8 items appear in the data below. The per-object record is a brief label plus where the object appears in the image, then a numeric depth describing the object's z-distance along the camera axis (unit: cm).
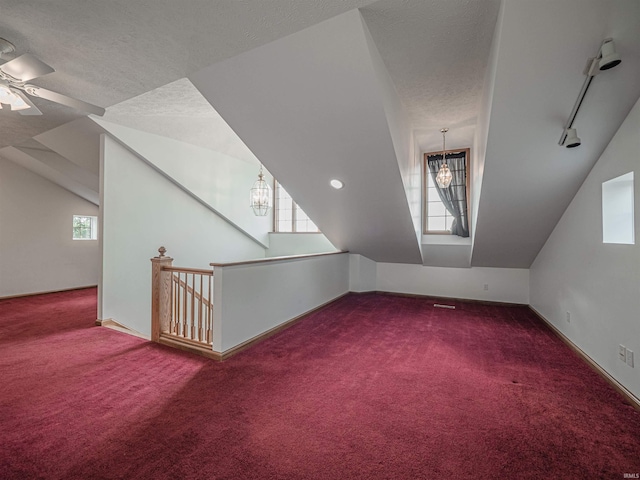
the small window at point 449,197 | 521
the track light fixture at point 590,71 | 168
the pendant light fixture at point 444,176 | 476
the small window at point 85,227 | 692
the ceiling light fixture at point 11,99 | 233
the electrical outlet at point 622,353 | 233
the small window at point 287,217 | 747
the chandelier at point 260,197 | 574
